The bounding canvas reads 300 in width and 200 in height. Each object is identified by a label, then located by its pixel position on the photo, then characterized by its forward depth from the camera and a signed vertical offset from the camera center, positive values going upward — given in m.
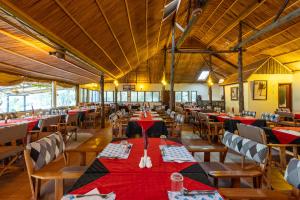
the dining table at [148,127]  5.62 -0.67
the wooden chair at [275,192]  1.58 -0.69
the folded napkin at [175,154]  2.04 -0.54
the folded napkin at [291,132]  3.61 -0.53
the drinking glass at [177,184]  1.35 -0.52
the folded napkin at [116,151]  2.17 -0.54
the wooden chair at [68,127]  6.44 -0.76
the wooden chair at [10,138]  3.62 -0.64
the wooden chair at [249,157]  1.99 -0.60
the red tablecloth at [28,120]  5.25 -0.52
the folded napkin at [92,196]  1.28 -0.57
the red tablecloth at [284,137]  3.56 -0.59
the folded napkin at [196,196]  1.27 -0.57
